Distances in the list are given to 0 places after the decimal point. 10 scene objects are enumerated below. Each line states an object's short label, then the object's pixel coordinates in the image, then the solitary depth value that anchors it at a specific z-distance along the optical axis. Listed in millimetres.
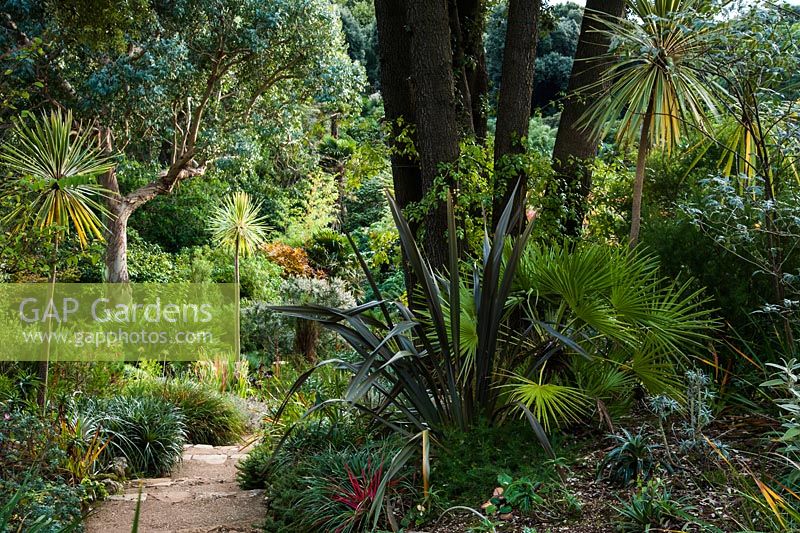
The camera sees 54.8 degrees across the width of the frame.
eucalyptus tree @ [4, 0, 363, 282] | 10523
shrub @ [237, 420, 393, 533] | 3770
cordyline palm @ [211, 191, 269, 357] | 11852
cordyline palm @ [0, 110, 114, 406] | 6410
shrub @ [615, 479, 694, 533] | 2754
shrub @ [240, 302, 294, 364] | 11180
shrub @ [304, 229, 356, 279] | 14852
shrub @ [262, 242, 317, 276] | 14773
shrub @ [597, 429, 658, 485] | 3205
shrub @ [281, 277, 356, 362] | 10594
